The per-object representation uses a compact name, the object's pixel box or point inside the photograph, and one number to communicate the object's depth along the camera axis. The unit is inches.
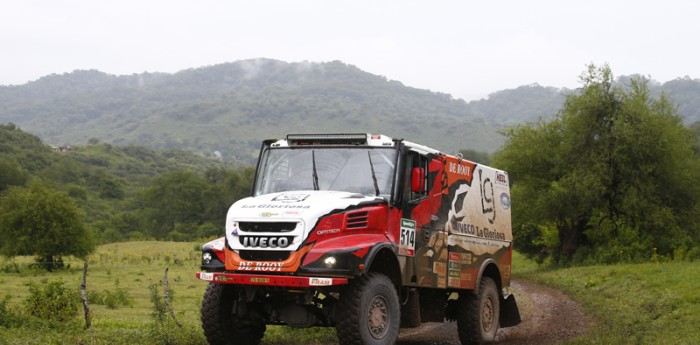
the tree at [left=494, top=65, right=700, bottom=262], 1425.9
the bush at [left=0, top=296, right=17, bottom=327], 560.7
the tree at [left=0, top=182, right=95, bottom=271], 2018.9
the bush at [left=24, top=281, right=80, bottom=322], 693.3
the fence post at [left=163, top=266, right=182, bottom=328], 537.3
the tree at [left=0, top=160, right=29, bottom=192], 4623.5
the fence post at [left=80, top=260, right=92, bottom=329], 550.3
